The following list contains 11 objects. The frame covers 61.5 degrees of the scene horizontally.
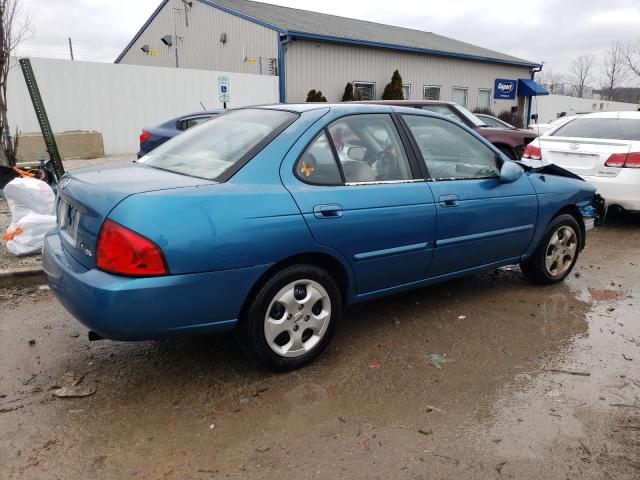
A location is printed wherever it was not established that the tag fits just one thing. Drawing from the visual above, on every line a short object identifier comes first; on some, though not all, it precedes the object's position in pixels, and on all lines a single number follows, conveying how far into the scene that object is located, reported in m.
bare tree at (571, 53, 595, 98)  56.03
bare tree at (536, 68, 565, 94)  51.74
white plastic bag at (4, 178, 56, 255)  5.09
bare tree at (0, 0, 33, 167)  7.07
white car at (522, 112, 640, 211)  6.80
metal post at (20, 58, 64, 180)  6.34
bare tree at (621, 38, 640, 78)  41.69
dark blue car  8.80
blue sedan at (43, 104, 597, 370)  2.65
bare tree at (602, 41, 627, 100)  49.91
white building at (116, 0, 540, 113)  18.42
